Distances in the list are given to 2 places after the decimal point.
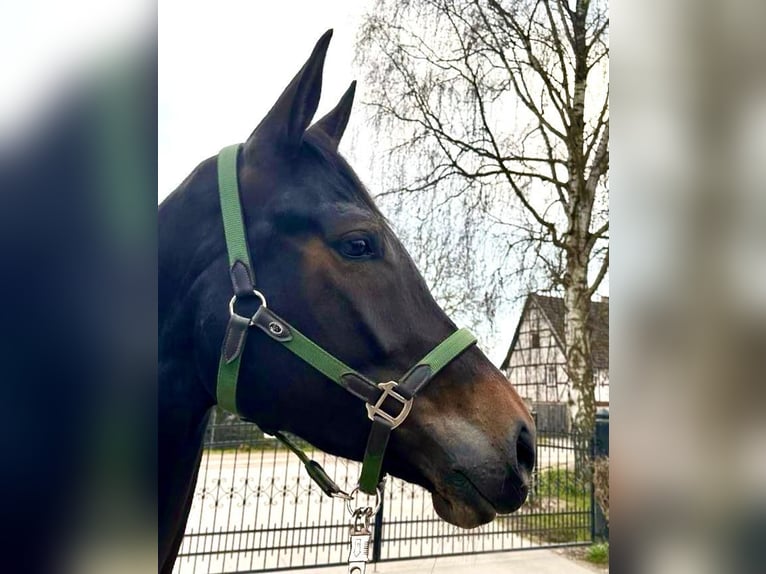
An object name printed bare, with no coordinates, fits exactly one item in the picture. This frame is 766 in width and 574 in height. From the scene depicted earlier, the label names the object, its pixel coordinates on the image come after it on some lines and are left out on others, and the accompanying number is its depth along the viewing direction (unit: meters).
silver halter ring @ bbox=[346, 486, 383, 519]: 0.88
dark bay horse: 0.87
